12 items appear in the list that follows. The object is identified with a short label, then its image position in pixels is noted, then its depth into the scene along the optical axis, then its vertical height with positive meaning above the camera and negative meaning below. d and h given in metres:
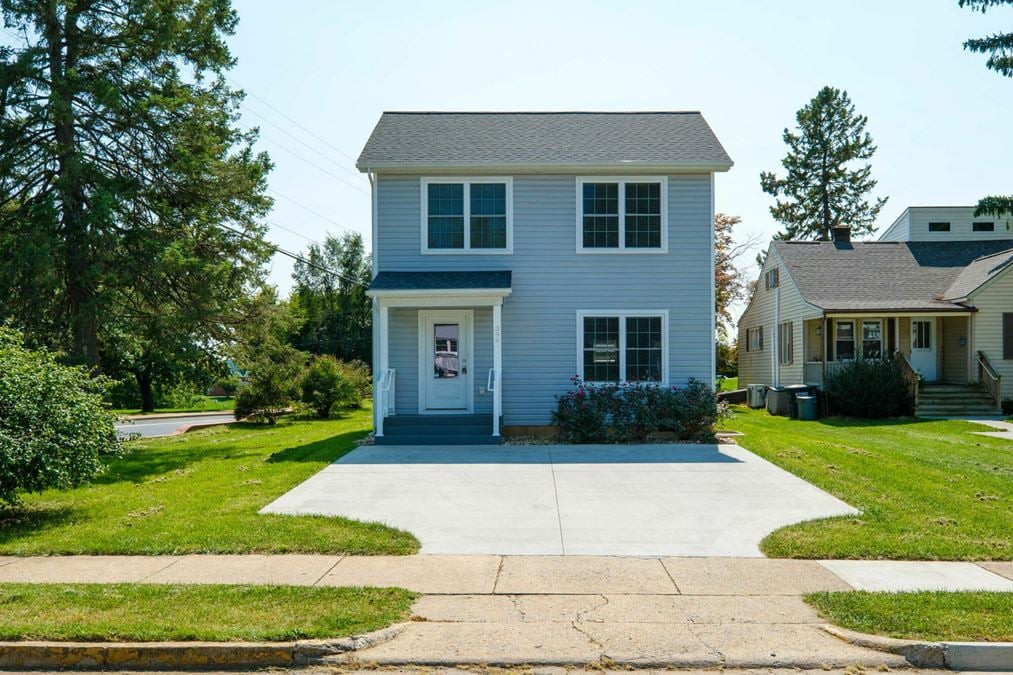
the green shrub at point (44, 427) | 8.91 -0.71
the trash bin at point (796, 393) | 24.92 -0.81
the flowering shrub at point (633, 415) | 16.03 -0.98
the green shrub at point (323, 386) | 26.30 -0.64
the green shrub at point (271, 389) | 23.45 -0.69
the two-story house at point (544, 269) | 17.19 +2.14
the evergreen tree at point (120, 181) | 16.55 +4.08
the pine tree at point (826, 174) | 48.59 +11.94
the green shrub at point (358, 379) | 28.11 -0.44
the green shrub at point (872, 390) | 23.31 -0.66
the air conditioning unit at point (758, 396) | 29.34 -1.06
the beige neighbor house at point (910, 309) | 24.56 +1.86
